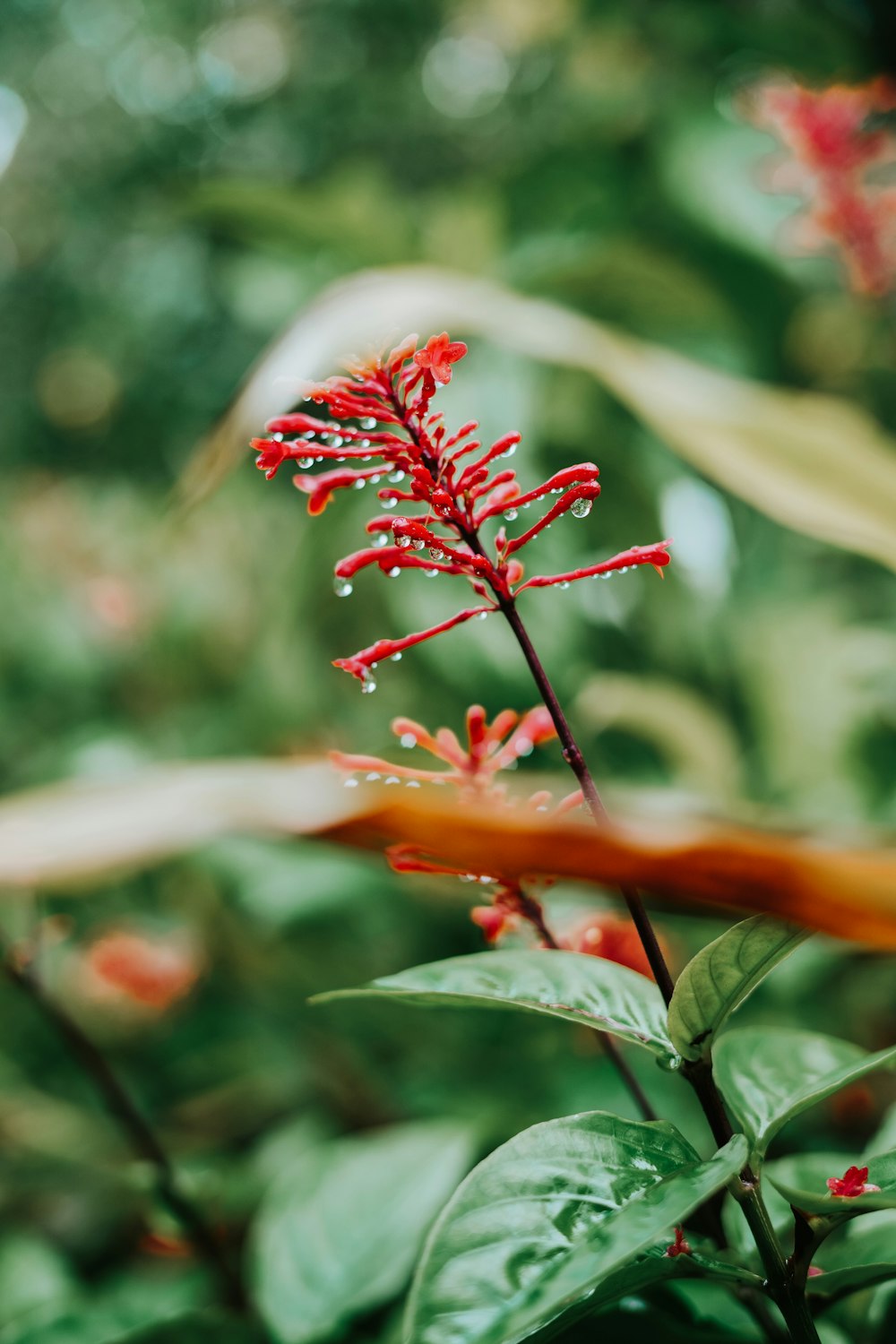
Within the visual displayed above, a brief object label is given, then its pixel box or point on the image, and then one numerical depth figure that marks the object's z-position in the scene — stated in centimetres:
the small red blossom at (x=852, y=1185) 31
